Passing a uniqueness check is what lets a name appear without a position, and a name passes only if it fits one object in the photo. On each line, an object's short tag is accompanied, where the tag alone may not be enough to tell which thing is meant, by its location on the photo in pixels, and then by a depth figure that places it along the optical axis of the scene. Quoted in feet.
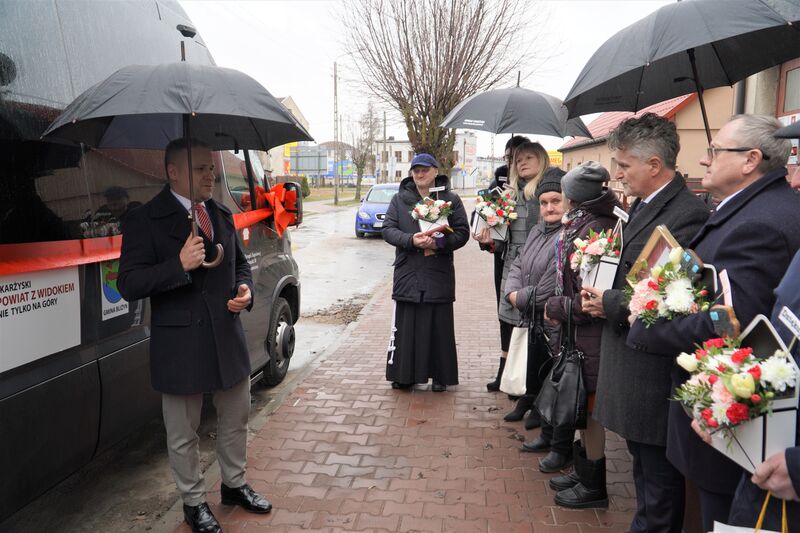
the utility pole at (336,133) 138.82
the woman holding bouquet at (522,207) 15.66
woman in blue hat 17.03
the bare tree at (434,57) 50.01
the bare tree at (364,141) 187.01
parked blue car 66.90
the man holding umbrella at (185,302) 9.87
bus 8.67
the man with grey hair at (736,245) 6.65
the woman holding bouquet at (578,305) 10.71
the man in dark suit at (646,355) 8.66
